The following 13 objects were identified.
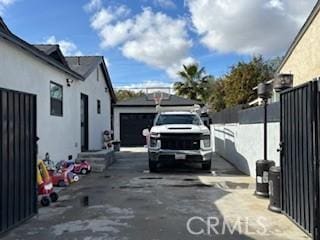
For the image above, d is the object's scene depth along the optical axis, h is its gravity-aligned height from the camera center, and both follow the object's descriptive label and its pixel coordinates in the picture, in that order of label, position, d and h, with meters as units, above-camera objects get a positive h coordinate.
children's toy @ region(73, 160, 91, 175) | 8.29 -1.29
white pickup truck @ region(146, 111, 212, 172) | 8.39 -0.55
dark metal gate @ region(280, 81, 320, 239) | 3.53 -0.43
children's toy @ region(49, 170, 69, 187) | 6.70 -1.32
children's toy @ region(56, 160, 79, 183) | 7.07 -1.17
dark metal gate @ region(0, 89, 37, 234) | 3.85 -0.49
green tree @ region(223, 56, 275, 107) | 18.22 +3.40
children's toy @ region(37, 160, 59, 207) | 5.20 -1.22
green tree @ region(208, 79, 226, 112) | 20.48 +2.37
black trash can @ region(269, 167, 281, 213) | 4.64 -1.11
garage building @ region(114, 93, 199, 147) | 18.44 +0.49
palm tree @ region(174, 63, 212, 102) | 24.47 +4.15
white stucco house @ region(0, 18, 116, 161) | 6.27 +1.18
